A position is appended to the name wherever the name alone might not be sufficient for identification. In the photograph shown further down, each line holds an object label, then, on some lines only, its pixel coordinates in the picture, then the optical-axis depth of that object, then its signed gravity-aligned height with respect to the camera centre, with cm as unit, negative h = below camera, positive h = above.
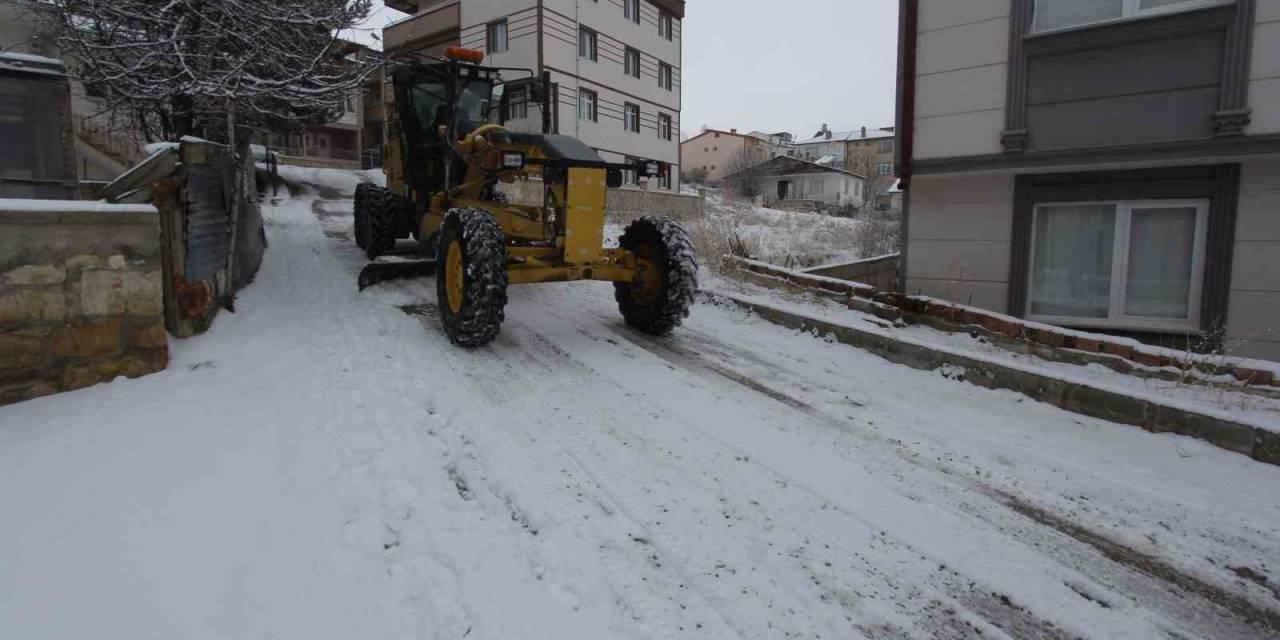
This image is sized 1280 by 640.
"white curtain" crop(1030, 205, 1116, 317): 725 -15
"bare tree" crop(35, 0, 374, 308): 676 +185
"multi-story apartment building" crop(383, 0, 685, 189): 2431 +706
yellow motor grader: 547 +23
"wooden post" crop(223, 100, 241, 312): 621 -8
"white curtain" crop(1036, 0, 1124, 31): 702 +241
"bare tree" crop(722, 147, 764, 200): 4962 +464
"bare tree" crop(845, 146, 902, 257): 1337 +24
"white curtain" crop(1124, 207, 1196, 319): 689 -14
